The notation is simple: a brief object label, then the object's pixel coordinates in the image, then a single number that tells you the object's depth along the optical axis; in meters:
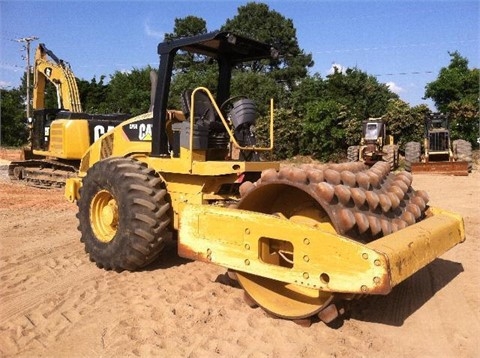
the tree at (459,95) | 28.06
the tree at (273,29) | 44.59
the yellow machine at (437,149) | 19.45
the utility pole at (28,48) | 40.38
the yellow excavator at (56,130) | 11.50
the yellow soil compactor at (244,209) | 3.21
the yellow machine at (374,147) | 19.05
